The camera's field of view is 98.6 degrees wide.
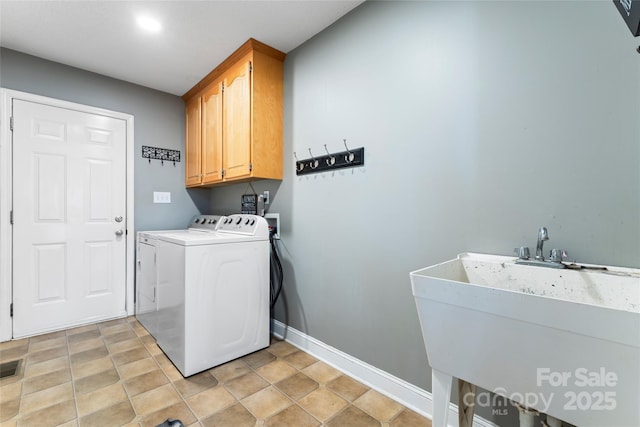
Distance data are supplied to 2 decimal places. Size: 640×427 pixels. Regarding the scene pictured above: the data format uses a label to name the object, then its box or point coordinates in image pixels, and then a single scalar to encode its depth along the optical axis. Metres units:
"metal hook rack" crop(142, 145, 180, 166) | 2.97
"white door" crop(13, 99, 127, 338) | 2.35
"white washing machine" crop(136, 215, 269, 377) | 1.81
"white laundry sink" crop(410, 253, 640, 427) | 0.65
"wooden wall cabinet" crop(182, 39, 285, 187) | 2.20
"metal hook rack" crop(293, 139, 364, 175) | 1.78
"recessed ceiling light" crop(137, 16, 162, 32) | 1.91
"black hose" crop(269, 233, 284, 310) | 2.34
